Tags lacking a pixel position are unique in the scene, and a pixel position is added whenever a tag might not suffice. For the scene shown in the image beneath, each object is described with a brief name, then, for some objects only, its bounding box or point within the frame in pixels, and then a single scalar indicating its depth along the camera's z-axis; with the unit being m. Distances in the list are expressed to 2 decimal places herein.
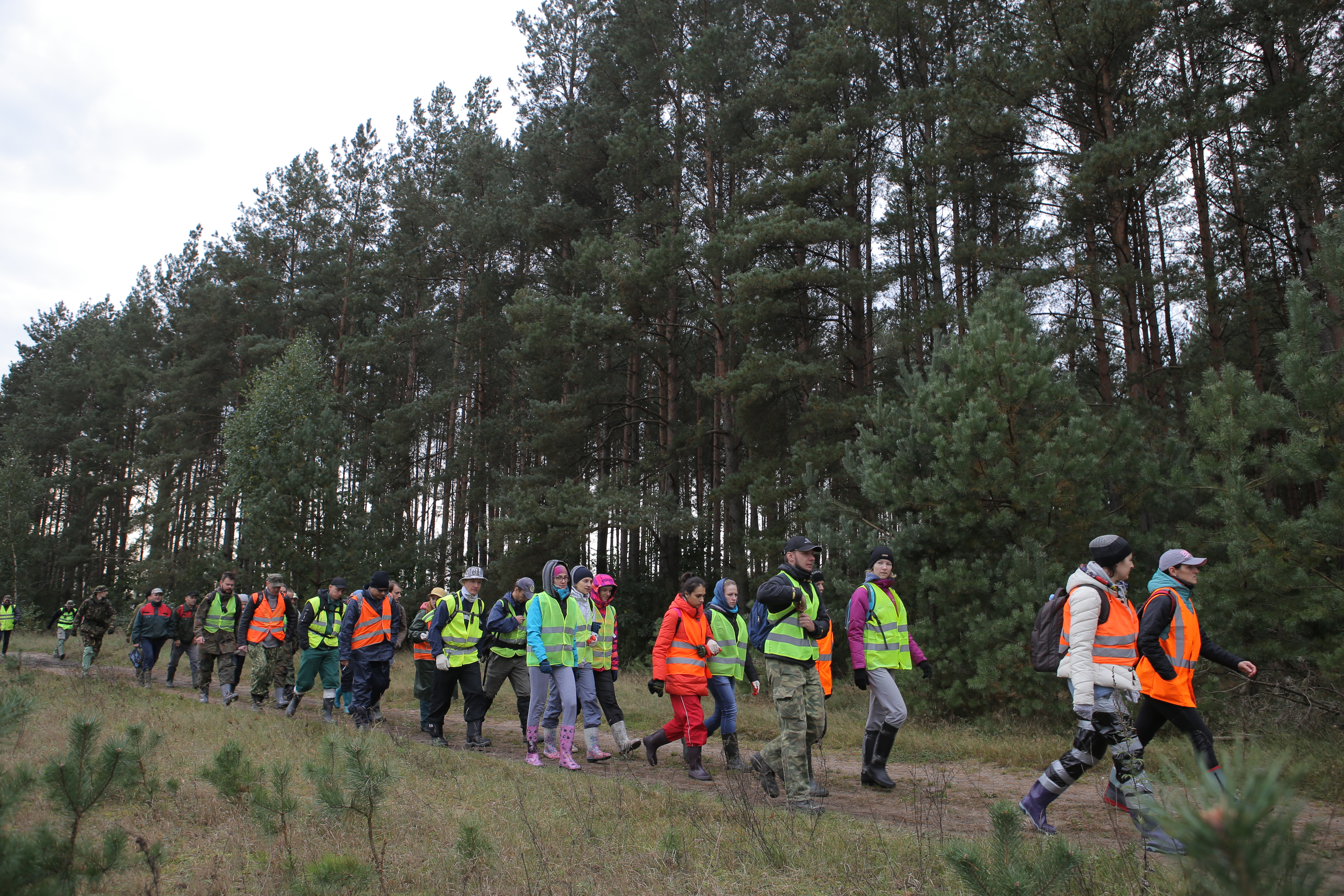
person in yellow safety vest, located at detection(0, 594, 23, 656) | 20.80
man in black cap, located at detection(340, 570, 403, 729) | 9.68
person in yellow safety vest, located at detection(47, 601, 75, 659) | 20.14
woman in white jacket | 5.02
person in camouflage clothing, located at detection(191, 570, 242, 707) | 12.72
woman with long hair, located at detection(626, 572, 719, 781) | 7.47
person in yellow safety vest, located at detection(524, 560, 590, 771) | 7.80
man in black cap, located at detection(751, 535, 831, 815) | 5.72
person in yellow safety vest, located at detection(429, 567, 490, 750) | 9.12
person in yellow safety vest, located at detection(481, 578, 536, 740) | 9.45
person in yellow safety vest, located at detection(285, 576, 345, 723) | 11.42
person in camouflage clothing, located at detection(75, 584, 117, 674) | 16.41
